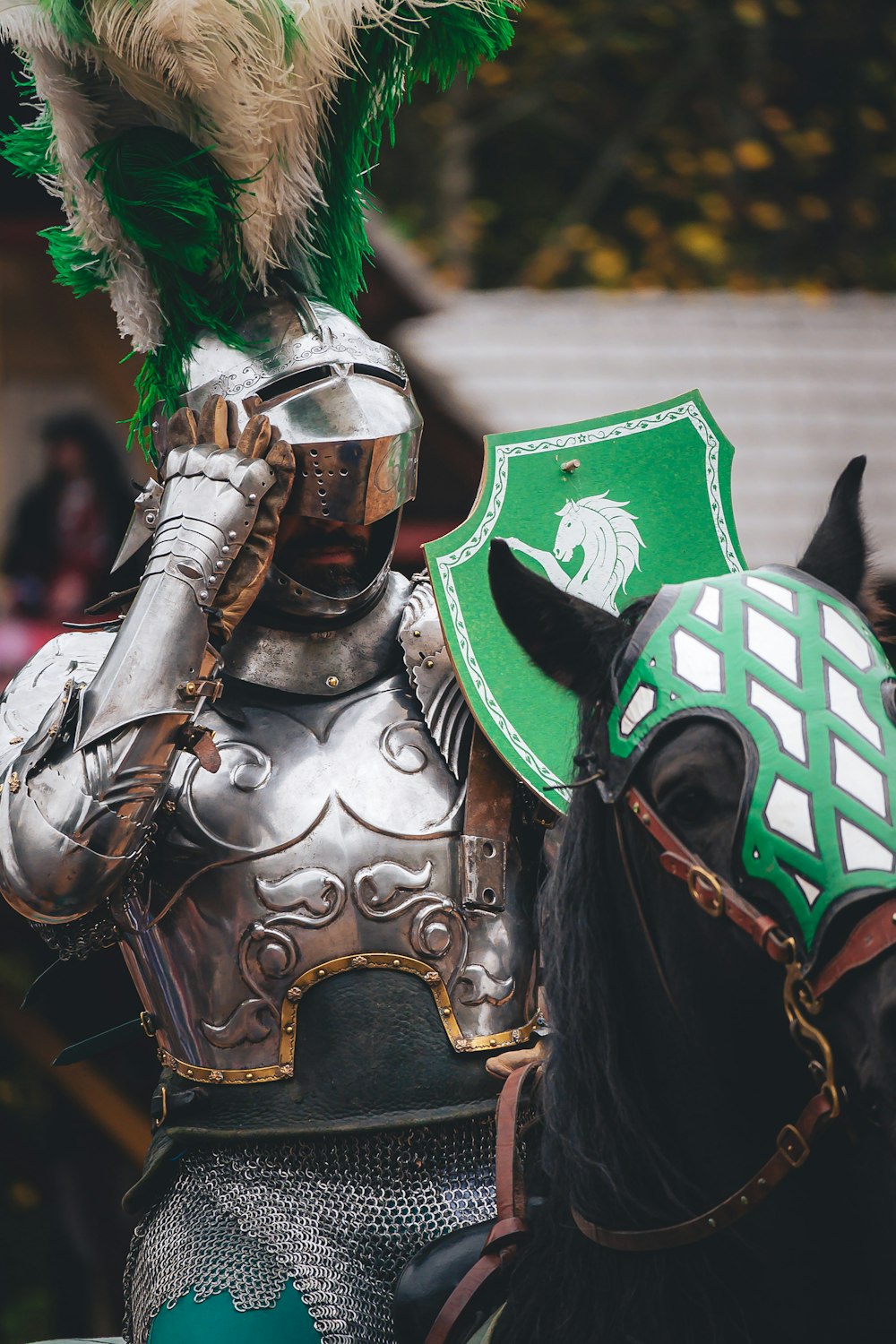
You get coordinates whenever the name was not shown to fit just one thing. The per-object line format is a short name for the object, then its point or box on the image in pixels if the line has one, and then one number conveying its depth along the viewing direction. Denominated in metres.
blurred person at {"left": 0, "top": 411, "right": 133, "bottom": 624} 16.34
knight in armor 5.60
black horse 4.05
